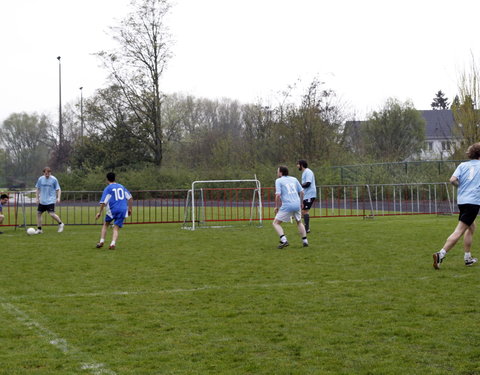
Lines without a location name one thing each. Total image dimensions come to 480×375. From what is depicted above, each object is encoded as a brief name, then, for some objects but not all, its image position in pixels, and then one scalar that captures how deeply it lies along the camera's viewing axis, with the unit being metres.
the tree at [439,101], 113.25
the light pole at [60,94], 63.09
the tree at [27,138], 86.69
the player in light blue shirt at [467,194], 9.94
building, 94.38
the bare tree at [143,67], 48.91
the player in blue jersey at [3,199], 17.86
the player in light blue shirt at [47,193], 18.22
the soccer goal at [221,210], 20.91
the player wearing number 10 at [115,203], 13.70
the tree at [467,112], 34.62
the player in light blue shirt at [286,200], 13.48
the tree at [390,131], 56.69
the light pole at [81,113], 49.31
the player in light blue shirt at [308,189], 16.33
